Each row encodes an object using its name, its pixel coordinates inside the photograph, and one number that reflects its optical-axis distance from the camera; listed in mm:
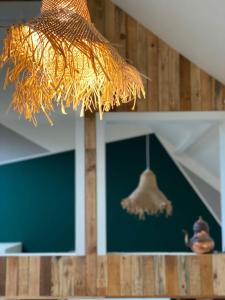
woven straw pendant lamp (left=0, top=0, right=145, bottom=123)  1485
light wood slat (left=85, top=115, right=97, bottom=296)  3266
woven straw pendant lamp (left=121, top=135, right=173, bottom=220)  5102
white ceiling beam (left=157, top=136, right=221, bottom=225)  5719
